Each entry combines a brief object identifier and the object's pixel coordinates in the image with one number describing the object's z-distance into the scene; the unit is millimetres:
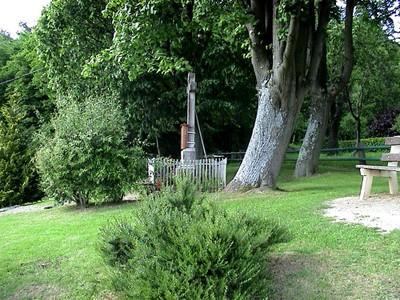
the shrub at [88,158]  9984
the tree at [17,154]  17250
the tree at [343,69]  13000
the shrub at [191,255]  3221
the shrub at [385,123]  28922
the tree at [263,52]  9273
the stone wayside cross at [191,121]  11625
